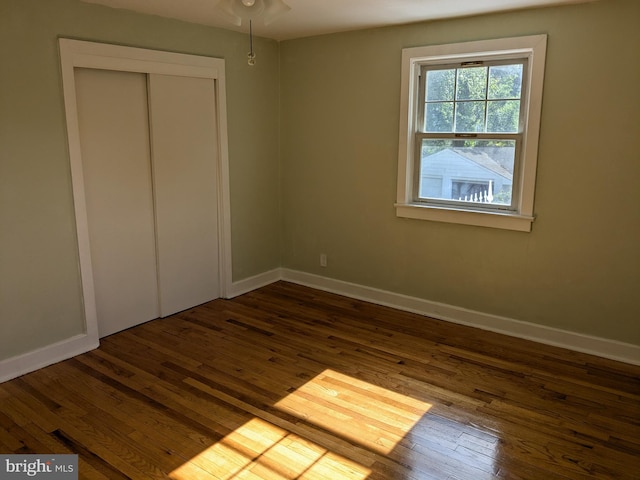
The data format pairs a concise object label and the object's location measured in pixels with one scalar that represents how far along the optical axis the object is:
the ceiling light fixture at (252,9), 2.10
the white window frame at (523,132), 3.53
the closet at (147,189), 3.59
